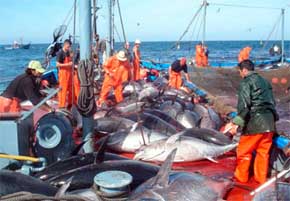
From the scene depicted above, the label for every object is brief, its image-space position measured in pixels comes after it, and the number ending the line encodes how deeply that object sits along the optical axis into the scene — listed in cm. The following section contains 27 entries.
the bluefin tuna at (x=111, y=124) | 804
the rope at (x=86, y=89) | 619
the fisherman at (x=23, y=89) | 675
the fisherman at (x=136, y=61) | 1600
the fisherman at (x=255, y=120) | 575
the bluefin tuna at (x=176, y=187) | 411
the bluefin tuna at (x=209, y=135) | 703
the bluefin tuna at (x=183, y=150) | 667
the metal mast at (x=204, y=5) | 2098
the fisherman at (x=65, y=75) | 1080
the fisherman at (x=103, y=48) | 1666
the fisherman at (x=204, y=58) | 2142
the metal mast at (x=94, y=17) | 1334
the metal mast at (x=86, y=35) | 620
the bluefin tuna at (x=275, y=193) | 385
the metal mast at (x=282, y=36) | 2238
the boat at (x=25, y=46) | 7950
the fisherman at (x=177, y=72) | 1397
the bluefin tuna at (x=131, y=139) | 725
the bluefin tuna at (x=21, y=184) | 408
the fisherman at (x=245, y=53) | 1627
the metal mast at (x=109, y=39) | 1659
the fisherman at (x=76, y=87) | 1094
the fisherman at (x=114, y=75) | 1176
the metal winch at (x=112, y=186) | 414
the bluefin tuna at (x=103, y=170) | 478
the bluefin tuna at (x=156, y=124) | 785
